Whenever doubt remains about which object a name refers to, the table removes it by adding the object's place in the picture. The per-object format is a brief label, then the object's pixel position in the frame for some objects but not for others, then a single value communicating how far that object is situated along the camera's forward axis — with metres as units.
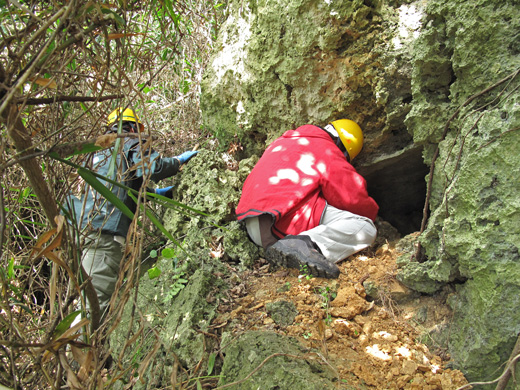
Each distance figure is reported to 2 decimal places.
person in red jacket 2.89
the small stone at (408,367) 1.76
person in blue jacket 3.07
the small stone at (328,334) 1.98
